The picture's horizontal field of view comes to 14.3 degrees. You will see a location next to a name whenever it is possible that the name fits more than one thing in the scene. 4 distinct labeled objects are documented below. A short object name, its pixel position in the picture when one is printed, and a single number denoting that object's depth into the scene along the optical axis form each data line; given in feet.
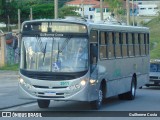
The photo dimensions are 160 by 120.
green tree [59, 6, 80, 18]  341.49
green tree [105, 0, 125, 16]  286.25
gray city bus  62.95
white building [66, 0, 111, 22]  539.86
